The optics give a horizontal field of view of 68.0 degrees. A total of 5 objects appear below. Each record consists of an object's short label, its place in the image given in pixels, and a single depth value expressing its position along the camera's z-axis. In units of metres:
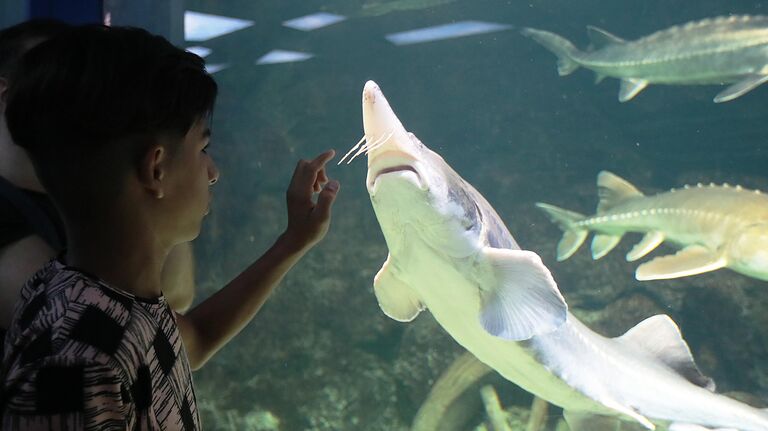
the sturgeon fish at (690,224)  3.04
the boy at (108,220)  0.64
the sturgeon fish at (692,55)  4.23
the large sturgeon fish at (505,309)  1.39
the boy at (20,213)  0.98
